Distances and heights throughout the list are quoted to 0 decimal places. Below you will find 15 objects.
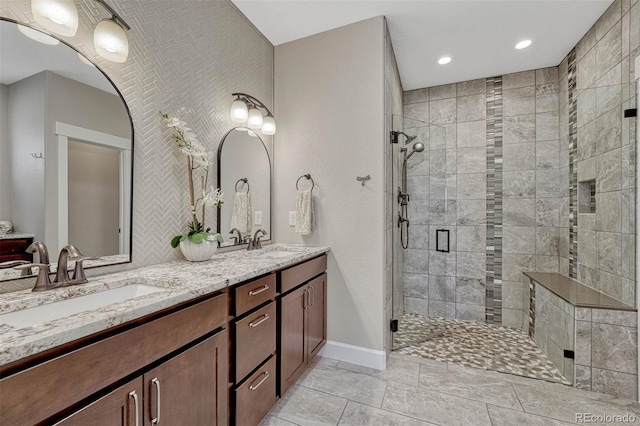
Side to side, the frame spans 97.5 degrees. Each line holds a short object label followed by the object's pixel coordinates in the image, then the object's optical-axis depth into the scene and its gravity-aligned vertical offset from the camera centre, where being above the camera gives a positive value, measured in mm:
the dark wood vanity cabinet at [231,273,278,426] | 1329 -714
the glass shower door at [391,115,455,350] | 2719 -80
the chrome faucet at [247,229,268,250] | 2247 -253
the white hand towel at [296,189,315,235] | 2371 -15
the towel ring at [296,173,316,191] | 2465 +293
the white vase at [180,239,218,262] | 1632 -223
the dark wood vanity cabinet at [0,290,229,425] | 656 -478
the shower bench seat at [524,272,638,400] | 1853 -891
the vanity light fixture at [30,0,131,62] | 1102 +791
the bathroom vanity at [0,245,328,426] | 675 -453
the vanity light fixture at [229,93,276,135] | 2145 +792
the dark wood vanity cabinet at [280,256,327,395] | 1723 -774
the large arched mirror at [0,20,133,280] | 1079 +256
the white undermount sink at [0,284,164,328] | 926 -355
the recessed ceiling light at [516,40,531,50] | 2561 +1570
